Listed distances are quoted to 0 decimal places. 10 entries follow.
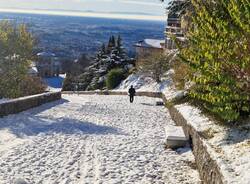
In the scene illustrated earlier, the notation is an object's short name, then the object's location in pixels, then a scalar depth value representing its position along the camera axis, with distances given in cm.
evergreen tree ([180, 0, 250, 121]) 898
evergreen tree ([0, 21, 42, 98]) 3172
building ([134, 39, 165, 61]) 9148
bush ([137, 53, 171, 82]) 4562
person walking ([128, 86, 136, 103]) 3029
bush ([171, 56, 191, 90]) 2175
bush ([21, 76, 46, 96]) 3591
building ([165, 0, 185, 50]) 6753
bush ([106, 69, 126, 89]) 5644
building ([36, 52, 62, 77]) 12962
